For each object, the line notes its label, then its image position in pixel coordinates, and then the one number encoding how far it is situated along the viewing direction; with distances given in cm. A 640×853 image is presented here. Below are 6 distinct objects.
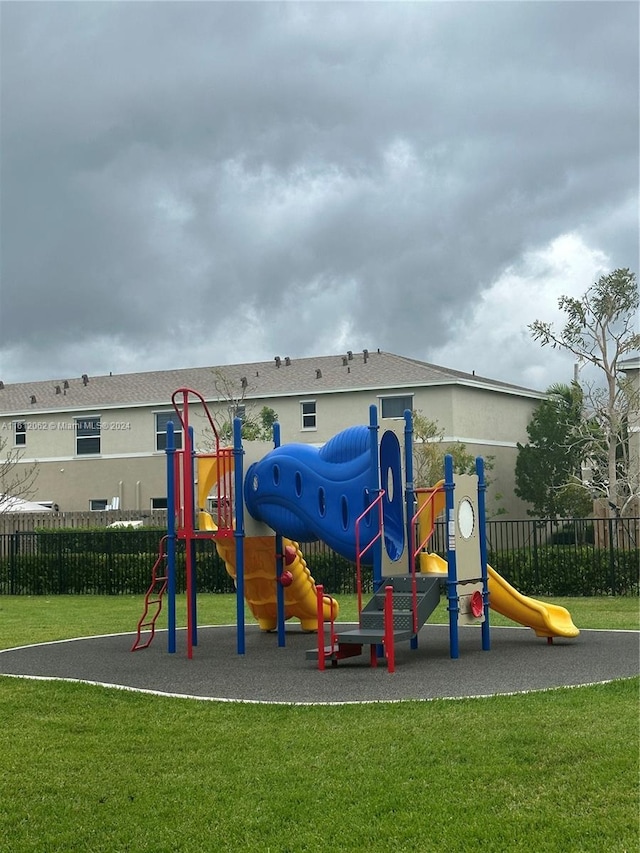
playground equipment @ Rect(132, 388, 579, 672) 1266
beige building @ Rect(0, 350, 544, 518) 3800
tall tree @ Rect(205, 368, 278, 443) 3753
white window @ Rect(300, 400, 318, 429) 3934
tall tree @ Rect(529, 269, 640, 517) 2669
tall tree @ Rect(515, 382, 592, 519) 3809
